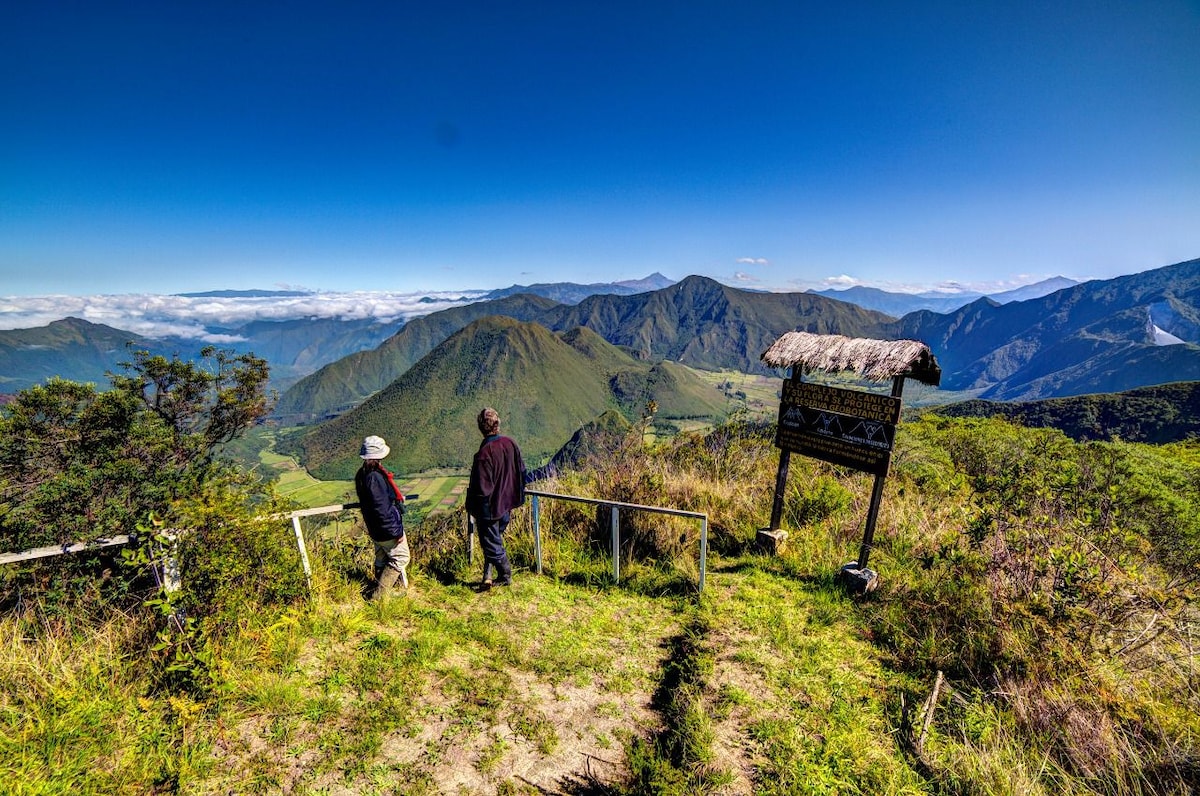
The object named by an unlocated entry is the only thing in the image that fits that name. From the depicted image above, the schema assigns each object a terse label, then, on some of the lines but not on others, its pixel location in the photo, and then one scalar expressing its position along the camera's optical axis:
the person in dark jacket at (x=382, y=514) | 5.11
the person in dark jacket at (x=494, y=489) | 5.42
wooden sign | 5.64
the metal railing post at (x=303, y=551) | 4.98
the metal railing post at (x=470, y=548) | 6.22
